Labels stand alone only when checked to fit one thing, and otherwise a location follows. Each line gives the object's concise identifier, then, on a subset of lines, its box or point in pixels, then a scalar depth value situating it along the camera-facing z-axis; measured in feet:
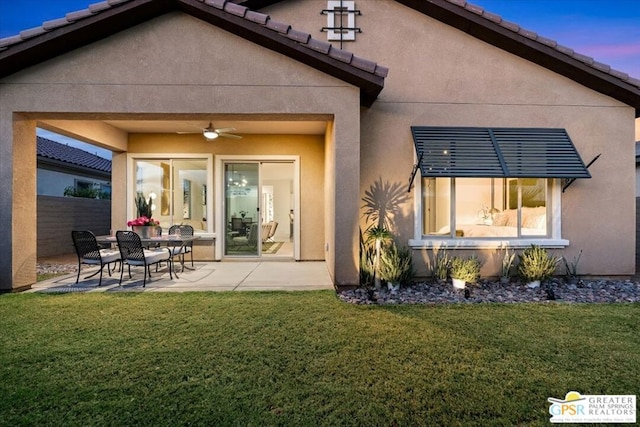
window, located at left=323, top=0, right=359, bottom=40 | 23.15
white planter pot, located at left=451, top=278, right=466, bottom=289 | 19.98
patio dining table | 21.40
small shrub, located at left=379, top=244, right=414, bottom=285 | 19.69
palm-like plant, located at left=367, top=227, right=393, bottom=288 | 19.90
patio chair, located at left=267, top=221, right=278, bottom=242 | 37.96
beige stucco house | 18.56
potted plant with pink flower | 22.21
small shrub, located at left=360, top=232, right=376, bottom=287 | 20.22
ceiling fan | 24.27
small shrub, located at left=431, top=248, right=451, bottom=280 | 21.70
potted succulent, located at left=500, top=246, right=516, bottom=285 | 21.72
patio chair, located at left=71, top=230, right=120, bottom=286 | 20.47
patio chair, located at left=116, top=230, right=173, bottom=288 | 19.99
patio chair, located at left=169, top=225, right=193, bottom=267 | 26.70
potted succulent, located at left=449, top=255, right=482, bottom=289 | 19.89
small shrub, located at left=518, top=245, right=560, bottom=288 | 20.54
